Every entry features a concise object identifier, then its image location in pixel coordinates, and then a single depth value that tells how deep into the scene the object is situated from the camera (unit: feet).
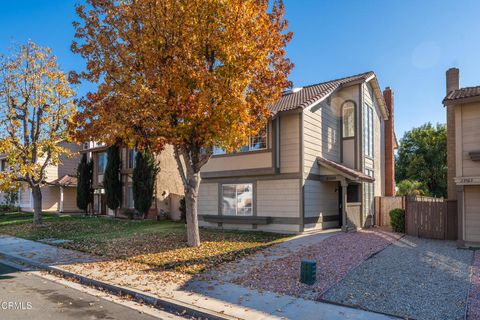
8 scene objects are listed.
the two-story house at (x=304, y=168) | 54.03
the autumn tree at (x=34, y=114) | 65.41
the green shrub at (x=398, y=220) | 55.77
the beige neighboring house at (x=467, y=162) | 42.39
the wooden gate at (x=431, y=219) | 49.75
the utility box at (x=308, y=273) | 27.66
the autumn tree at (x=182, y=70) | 36.83
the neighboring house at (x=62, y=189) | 112.68
